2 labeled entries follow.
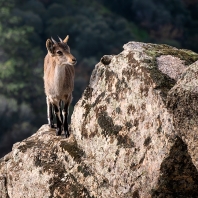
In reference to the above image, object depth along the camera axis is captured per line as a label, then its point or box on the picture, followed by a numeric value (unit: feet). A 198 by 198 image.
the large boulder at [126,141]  63.82
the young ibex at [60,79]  91.39
